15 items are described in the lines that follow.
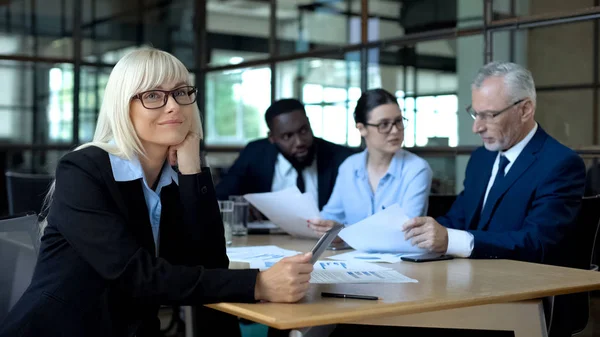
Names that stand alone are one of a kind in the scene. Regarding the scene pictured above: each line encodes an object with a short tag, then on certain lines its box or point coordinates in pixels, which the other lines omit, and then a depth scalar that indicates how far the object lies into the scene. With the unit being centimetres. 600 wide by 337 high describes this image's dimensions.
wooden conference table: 151
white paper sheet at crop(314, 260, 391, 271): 207
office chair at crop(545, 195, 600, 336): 239
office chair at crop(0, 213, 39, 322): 199
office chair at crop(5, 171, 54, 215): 342
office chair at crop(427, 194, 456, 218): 312
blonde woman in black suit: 164
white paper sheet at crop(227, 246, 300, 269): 220
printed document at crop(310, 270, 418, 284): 184
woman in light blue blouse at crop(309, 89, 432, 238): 291
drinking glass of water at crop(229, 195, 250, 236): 297
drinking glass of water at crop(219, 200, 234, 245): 286
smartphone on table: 223
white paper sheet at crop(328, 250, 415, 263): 227
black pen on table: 161
